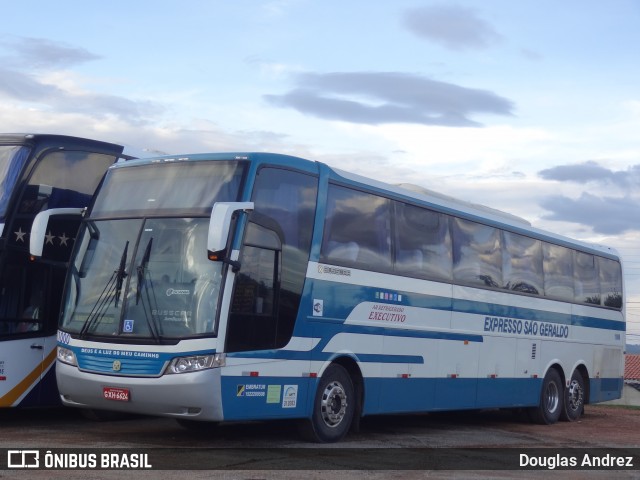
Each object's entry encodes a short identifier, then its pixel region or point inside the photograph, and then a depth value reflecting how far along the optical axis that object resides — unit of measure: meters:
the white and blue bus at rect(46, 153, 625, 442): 11.44
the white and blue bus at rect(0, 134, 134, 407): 13.69
